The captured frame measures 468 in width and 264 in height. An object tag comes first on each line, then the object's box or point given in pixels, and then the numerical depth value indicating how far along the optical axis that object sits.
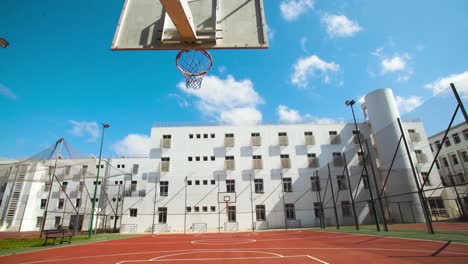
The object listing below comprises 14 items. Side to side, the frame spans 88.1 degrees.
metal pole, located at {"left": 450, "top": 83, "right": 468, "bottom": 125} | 8.72
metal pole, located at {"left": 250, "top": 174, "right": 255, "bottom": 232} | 23.86
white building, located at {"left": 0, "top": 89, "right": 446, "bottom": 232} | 23.78
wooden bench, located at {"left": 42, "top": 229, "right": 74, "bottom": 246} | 10.85
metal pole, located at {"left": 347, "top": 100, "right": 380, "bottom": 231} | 16.30
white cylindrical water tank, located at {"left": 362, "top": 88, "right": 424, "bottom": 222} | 21.69
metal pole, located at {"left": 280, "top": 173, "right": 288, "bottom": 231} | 22.43
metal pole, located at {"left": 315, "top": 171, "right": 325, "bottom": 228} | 21.66
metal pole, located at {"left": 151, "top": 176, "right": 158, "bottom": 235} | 24.00
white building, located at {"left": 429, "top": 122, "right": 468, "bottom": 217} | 11.77
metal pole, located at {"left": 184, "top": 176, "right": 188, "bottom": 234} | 23.51
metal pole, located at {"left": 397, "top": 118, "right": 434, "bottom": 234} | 10.43
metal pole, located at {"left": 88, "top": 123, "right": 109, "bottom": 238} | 18.62
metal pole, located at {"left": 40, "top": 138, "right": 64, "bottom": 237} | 18.72
